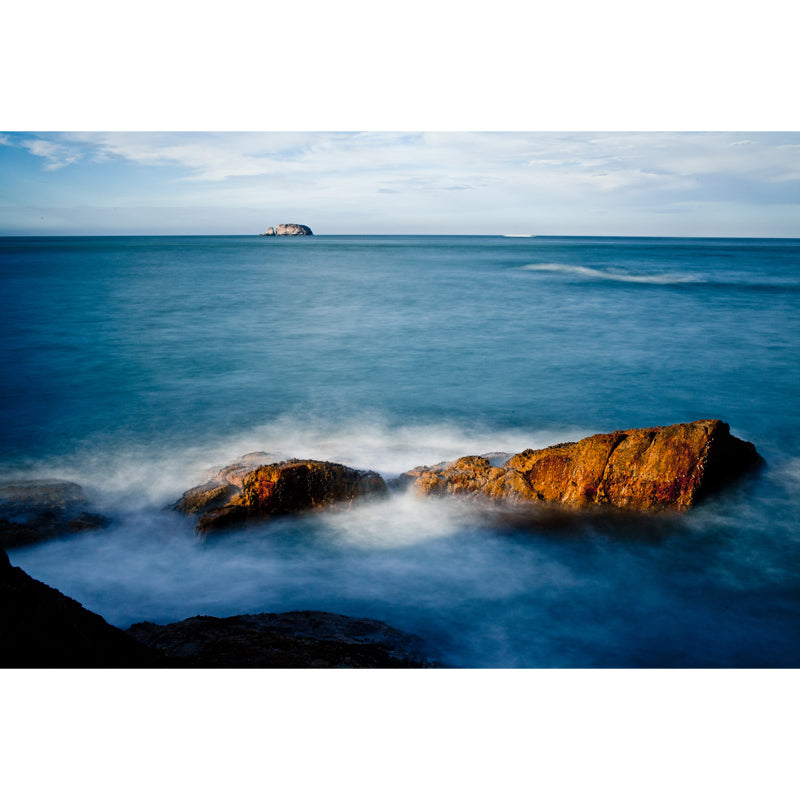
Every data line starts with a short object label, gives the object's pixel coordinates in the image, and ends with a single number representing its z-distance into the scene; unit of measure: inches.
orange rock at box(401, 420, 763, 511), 178.2
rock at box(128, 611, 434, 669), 104.4
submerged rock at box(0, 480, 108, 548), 171.6
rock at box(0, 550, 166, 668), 83.7
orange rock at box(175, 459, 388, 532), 176.9
